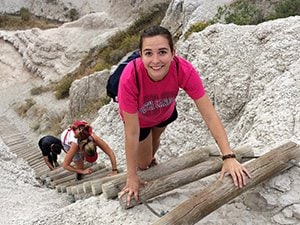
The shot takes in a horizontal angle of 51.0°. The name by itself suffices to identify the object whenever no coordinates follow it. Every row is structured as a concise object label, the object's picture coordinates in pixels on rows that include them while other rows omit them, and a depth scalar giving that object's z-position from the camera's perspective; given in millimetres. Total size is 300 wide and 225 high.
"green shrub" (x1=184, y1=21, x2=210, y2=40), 7956
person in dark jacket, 5945
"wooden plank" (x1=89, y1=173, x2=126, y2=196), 2942
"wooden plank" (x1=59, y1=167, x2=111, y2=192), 4442
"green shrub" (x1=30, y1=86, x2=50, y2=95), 14021
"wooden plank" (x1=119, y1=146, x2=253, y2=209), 2558
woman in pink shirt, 2225
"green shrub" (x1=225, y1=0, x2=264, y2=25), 7894
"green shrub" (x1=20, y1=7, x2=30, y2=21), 24002
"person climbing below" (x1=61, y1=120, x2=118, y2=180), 4008
